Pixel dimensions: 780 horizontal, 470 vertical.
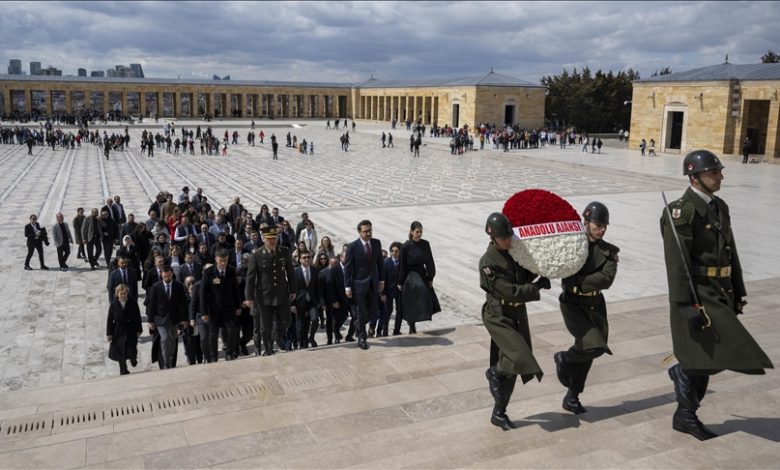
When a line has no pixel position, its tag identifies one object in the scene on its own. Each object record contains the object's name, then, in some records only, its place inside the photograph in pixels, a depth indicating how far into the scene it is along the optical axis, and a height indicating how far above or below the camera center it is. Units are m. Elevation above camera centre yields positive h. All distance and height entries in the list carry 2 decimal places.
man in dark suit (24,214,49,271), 11.70 -2.09
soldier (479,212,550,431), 3.92 -1.18
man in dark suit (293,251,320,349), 7.37 -2.02
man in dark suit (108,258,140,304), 7.97 -1.92
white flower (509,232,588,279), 3.75 -0.73
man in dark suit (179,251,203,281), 7.91 -1.79
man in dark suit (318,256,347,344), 7.45 -1.87
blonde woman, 6.74 -2.15
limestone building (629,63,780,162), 31.02 +1.24
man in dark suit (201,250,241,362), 6.91 -1.94
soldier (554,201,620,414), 4.04 -1.14
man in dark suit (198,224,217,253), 9.95 -1.76
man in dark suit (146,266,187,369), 6.98 -2.05
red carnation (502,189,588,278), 3.76 -0.62
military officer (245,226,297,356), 6.34 -1.58
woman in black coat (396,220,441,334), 6.80 -1.62
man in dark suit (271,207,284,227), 11.45 -1.67
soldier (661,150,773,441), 3.78 -0.95
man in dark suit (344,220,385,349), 6.67 -1.56
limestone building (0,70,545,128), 50.66 +2.72
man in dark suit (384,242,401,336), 7.37 -1.86
